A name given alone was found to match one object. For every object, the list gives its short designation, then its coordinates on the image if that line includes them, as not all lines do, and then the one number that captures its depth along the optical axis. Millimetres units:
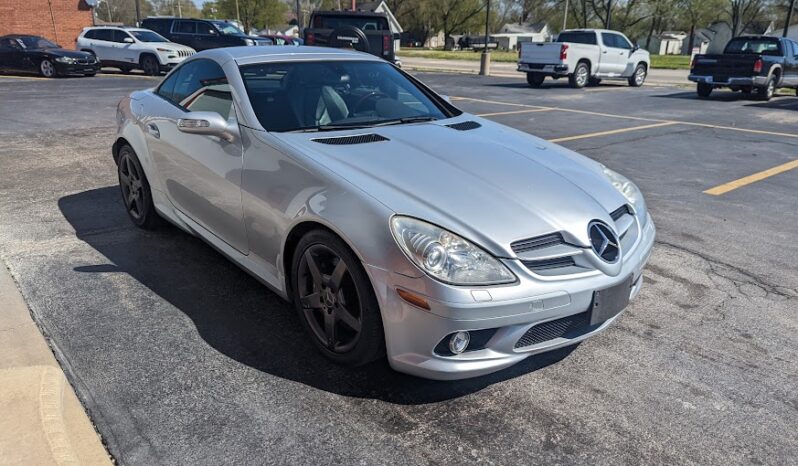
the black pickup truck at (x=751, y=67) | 16328
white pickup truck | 19000
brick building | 29047
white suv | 20484
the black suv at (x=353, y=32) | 16531
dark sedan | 19438
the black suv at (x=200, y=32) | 22453
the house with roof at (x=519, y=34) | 85312
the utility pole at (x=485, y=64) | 25828
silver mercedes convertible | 2500
